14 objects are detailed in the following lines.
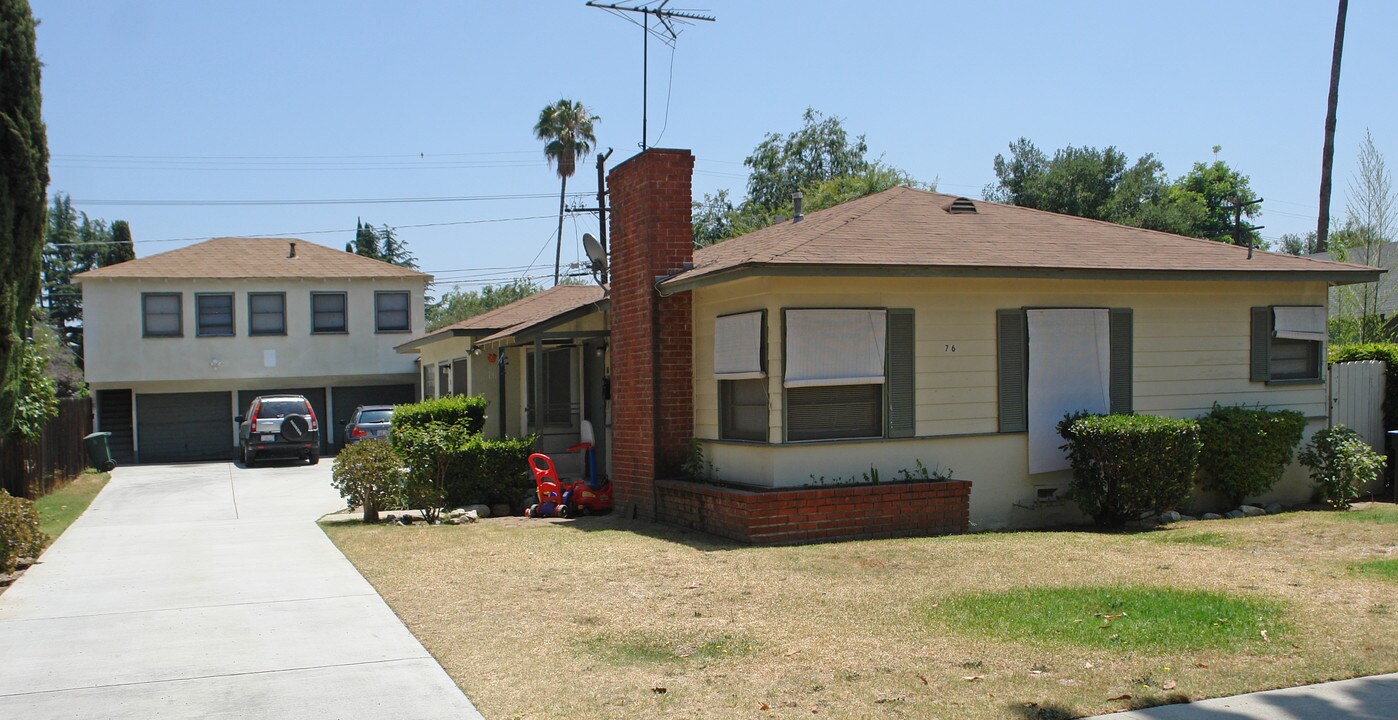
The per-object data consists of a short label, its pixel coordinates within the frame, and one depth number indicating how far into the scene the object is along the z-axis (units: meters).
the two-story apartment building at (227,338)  30.67
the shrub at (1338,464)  14.08
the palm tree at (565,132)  42.25
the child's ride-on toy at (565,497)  14.48
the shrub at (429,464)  14.49
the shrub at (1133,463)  11.99
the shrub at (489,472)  15.08
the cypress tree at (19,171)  11.23
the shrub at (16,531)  10.43
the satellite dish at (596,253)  15.89
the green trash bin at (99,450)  26.53
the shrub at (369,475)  14.25
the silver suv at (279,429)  27.31
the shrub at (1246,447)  13.23
